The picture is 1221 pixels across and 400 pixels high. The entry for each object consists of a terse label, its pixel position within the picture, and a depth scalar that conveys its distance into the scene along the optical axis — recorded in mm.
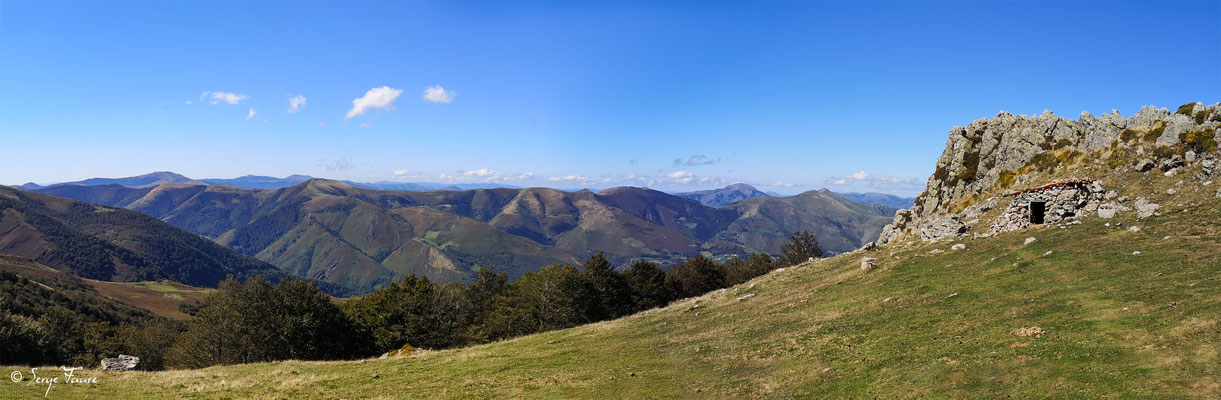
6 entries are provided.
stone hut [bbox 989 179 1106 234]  46906
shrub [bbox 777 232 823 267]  122719
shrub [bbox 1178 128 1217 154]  50281
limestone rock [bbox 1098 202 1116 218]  43469
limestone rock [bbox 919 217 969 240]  53953
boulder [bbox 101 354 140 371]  37812
